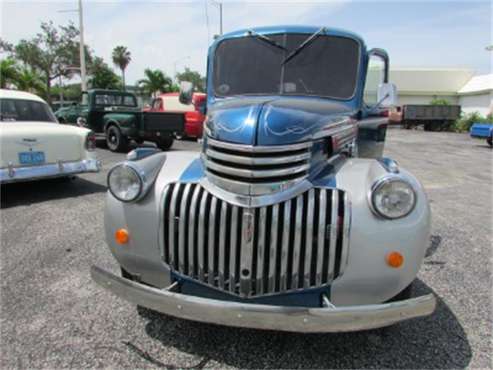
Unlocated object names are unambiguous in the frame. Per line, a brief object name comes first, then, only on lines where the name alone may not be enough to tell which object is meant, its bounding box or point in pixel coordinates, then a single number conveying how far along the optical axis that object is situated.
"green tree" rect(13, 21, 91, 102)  36.62
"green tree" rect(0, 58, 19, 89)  26.70
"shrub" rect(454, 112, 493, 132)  29.73
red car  14.84
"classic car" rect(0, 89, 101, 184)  5.86
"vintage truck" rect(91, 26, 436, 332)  2.18
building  37.41
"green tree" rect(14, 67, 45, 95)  28.62
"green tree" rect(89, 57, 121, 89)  44.60
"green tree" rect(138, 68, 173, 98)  49.31
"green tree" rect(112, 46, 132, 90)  57.03
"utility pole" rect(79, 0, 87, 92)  23.05
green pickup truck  11.77
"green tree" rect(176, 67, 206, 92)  66.65
